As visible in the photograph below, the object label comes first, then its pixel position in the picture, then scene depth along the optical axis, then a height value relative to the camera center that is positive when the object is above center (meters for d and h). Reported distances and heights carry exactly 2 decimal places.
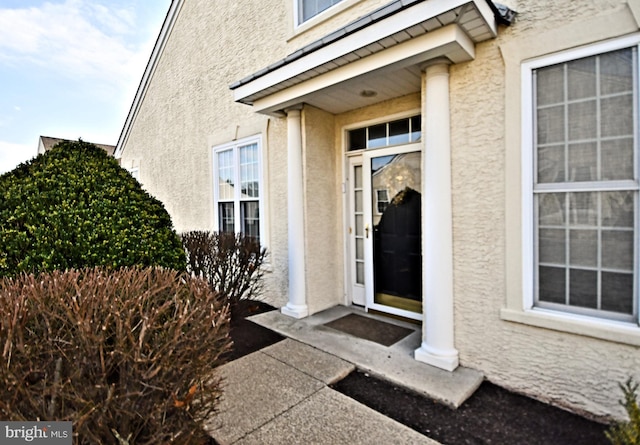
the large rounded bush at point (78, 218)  2.93 +0.04
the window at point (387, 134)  4.69 +1.30
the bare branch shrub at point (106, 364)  1.47 -0.72
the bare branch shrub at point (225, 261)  5.04 -0.70
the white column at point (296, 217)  5.17 +0.00
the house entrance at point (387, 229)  4.80 -0.23
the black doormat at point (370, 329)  4.33 -1.68
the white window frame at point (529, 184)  3.02 +0.28
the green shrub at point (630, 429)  1.79 -1.29
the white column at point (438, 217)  3.53 -0.04
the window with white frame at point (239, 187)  6.39 +0.68
